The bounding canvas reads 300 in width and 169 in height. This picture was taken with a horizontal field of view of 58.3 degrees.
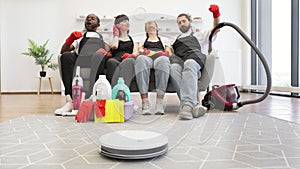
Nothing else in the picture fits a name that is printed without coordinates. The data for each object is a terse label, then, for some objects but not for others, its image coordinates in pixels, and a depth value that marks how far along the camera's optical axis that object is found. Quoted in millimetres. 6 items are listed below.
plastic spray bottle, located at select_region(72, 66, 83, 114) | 1598
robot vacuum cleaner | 788
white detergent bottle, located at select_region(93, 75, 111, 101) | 1445
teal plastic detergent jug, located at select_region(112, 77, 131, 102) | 1181
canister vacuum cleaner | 1950
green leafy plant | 3862
